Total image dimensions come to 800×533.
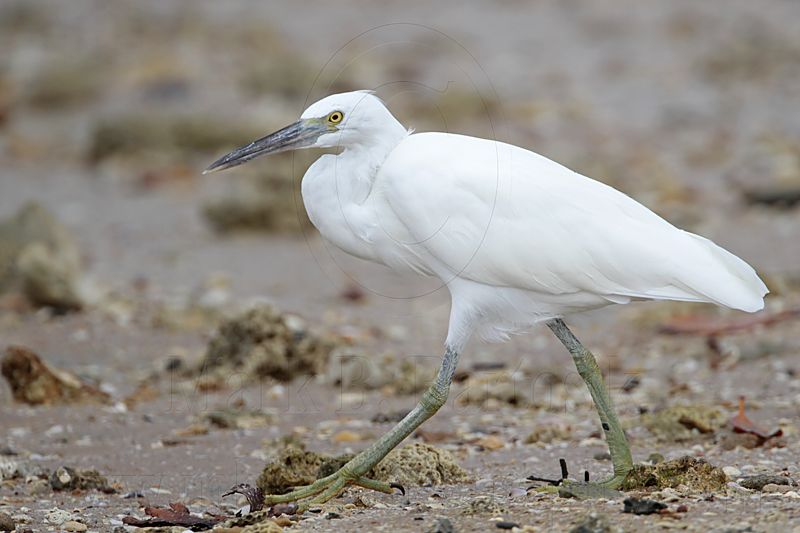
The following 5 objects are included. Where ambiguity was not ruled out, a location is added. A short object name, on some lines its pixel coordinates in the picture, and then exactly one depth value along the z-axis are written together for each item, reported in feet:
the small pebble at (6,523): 30.14
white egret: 33.40
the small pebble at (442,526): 27.89
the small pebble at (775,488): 31.50
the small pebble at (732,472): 34.10
